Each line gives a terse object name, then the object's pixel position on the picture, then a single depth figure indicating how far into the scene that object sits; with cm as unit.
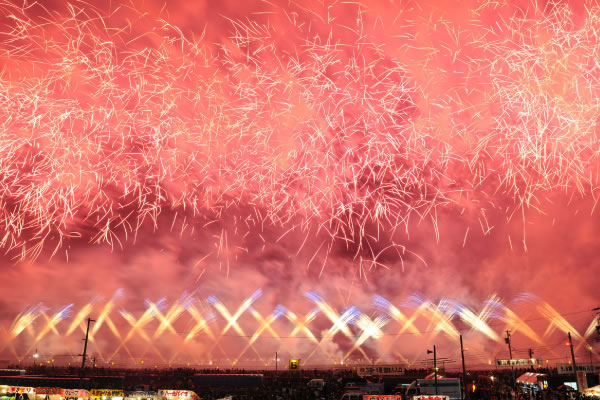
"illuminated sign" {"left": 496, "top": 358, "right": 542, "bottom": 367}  4685
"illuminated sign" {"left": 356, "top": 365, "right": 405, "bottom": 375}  6202
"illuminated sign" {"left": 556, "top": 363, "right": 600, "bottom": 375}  5172
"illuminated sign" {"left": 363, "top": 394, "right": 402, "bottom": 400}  2969
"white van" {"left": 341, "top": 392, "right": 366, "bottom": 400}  3769
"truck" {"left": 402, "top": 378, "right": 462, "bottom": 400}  3969
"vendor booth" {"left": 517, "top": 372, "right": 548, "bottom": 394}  4571
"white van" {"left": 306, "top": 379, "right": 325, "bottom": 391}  5025
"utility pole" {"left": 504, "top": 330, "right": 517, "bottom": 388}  5172
